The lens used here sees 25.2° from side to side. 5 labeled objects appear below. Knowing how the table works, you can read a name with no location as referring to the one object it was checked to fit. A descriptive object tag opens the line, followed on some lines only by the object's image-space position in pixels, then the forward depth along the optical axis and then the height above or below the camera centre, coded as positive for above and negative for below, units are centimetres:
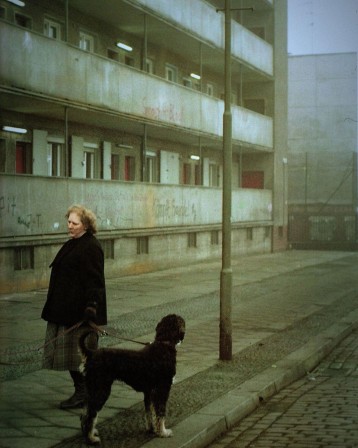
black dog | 587 -123
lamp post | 973 -7
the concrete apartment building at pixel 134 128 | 1820 +248
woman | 691 -76
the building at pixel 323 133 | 5059 +475
